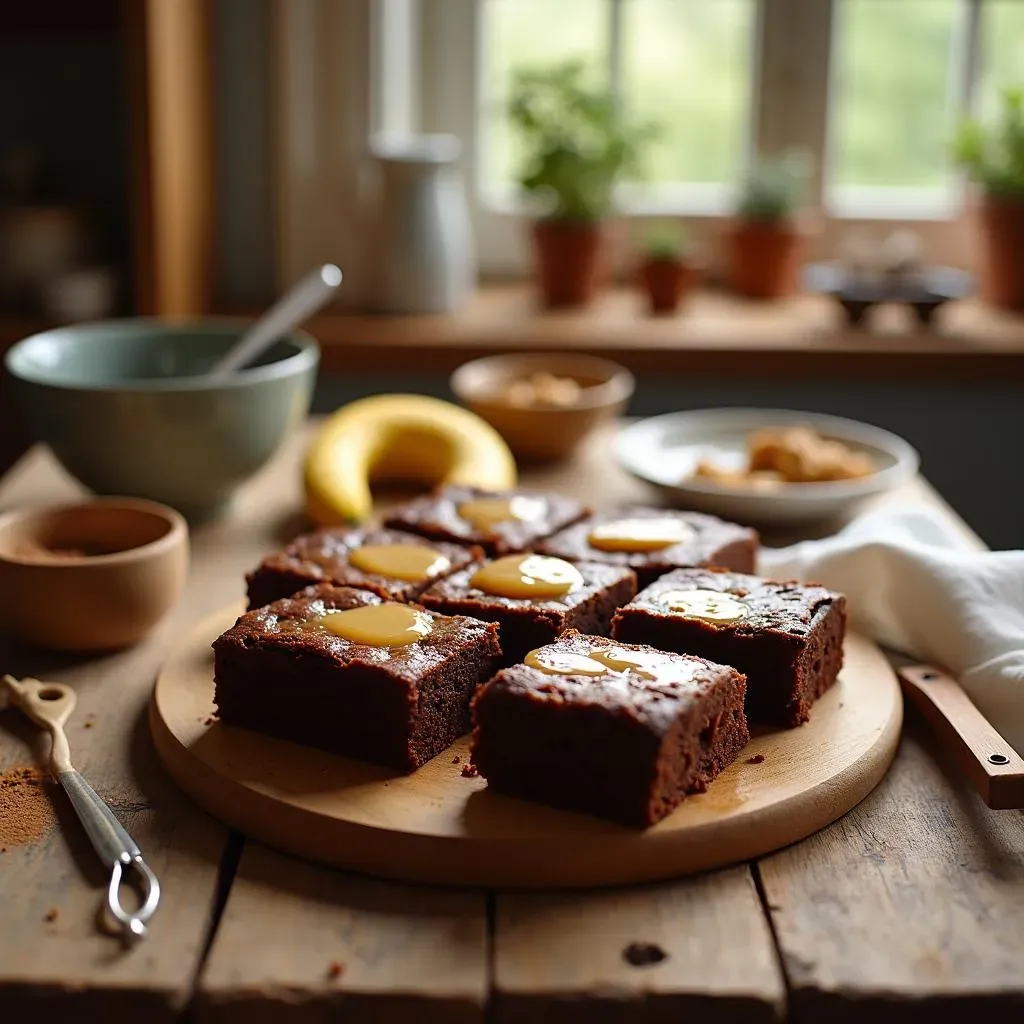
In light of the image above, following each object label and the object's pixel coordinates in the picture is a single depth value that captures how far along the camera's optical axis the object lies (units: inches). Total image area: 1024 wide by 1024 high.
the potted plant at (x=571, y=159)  107.7
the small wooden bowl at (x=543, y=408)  76.3
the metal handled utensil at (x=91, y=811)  36.5
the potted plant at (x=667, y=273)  109.6
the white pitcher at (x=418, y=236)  105.5
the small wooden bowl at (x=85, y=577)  50.6
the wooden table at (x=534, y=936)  33.9
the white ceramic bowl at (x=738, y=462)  66.2
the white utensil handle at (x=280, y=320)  68.4
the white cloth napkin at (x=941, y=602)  48.4
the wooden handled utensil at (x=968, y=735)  41.6
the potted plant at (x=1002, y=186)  105.0
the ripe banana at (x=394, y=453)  66.6
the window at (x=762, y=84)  114.5
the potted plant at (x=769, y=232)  110.4
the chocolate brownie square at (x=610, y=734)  38.8
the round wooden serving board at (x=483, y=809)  38.3
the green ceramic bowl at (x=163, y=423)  62.9
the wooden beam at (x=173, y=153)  97.4
